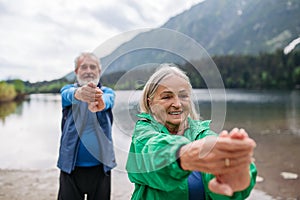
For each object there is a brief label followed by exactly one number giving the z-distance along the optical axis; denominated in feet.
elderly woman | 2.79
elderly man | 9.43
